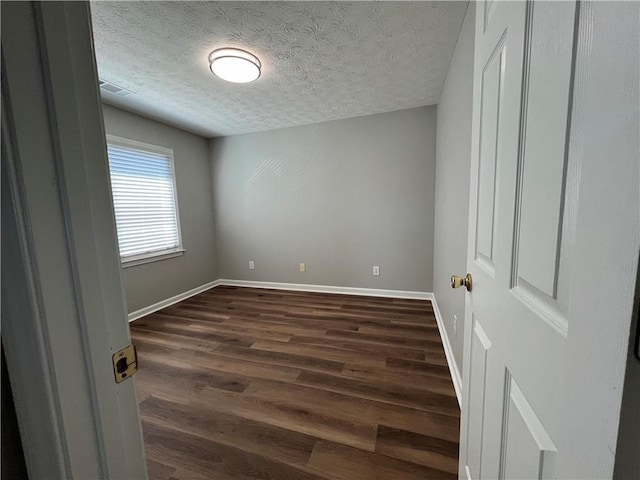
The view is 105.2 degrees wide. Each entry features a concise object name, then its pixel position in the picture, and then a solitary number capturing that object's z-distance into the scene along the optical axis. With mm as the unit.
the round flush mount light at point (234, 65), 1827
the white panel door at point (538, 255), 334
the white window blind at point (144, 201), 2812
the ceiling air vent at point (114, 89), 2241
